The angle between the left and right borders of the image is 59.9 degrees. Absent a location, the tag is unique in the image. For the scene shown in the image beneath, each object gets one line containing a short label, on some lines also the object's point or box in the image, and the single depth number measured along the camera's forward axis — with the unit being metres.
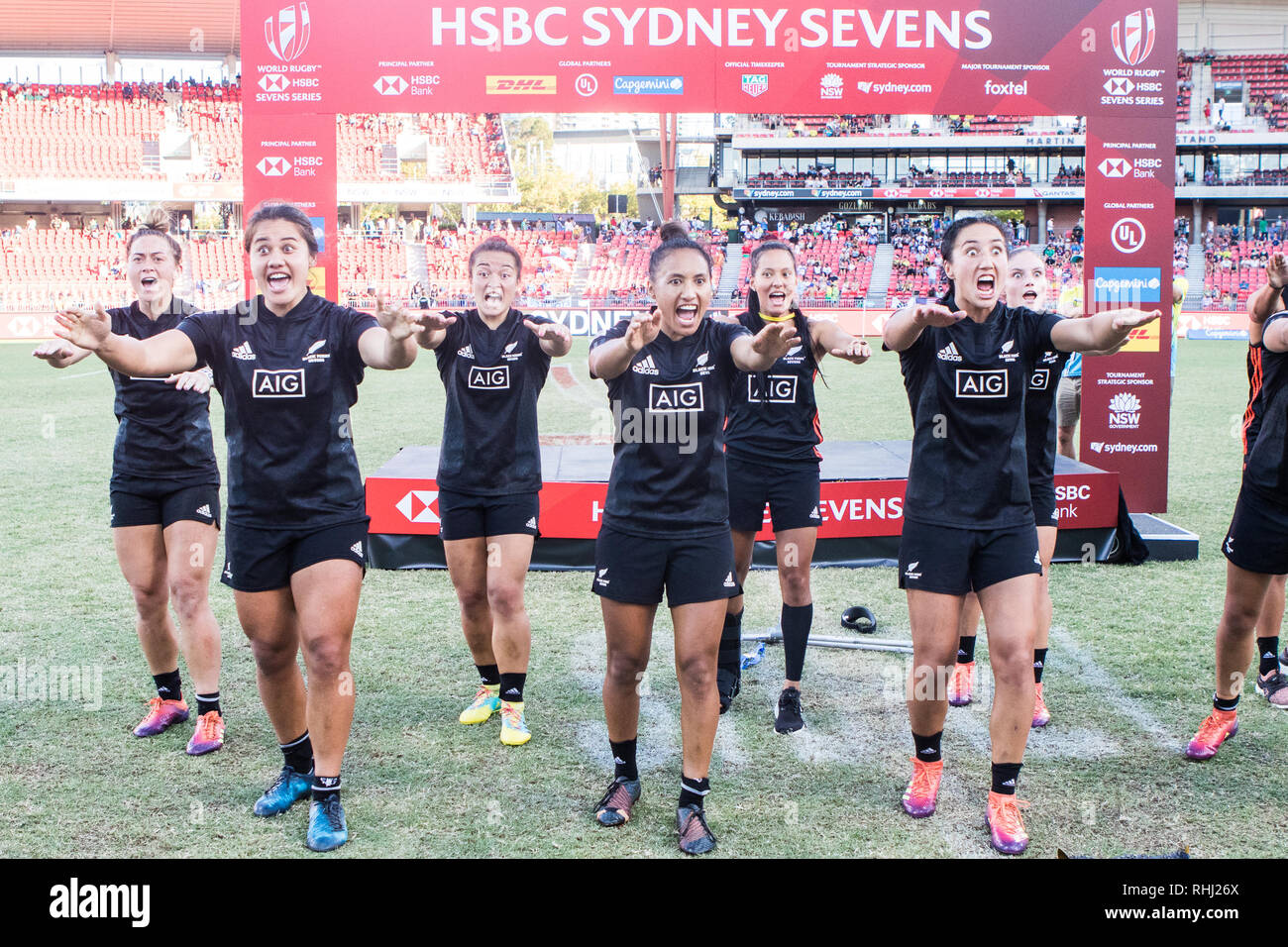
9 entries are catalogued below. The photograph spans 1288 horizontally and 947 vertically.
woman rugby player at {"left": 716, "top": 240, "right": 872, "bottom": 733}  5.31
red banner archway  8.69
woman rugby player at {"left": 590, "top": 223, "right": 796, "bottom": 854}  3.94
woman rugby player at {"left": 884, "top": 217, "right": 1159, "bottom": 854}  3.98
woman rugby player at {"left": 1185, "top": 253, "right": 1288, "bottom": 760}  4.57
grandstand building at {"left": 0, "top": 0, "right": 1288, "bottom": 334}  37.28
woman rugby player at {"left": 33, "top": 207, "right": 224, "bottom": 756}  4.85
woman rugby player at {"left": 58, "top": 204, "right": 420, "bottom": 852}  3.92
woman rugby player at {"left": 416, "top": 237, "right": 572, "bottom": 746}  5.03
